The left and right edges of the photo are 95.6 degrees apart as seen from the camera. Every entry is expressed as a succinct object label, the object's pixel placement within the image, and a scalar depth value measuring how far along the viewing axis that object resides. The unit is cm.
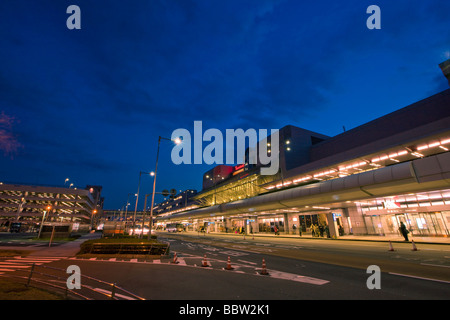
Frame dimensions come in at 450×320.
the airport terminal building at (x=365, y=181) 2194
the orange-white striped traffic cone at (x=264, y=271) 967
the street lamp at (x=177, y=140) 2193
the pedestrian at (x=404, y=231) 2233
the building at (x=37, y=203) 7269
